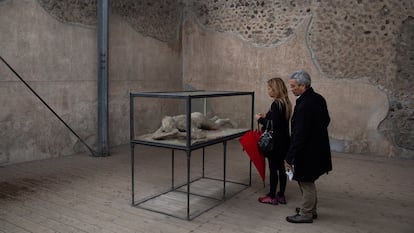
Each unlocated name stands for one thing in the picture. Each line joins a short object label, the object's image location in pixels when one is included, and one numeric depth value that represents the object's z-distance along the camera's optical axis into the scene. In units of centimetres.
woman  397
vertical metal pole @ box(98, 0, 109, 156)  638
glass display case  379
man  345
